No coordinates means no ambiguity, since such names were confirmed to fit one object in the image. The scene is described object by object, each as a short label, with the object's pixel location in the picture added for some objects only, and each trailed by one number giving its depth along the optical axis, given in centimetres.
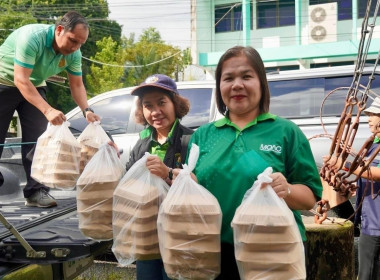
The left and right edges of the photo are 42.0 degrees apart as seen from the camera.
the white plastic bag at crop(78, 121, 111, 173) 343
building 2314
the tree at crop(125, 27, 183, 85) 3409
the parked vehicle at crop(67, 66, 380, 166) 575
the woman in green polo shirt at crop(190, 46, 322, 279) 193
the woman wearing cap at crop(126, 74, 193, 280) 267
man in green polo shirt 348
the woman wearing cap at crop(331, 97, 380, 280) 336
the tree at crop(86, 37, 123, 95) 2925
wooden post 372
